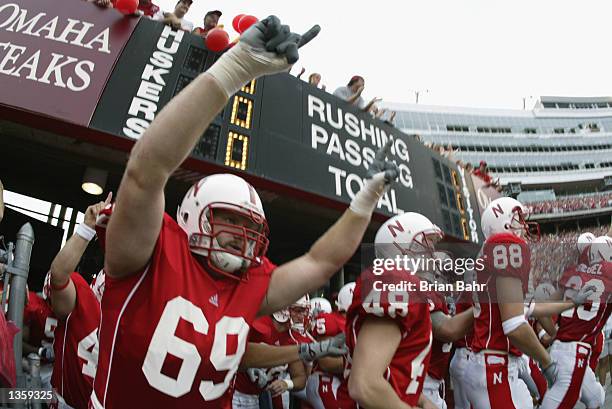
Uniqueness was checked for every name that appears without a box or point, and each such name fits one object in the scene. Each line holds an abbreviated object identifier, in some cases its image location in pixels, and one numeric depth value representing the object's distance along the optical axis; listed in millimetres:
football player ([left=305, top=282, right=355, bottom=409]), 3604
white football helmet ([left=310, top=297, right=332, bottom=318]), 6048
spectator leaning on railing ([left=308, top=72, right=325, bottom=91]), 9328
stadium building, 56344
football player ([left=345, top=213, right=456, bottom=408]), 2055
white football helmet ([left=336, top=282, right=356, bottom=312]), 5220
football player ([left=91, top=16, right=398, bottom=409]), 1387
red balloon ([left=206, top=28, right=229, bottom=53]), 7402
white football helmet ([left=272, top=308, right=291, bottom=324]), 4383
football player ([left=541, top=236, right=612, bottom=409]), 4145
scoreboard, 6656
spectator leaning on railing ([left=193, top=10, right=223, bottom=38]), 8135
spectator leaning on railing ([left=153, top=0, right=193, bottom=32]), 7668
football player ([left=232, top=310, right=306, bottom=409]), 3766
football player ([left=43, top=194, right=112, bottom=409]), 2924
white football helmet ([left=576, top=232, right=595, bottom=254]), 4383
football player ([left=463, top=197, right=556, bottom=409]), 2820
